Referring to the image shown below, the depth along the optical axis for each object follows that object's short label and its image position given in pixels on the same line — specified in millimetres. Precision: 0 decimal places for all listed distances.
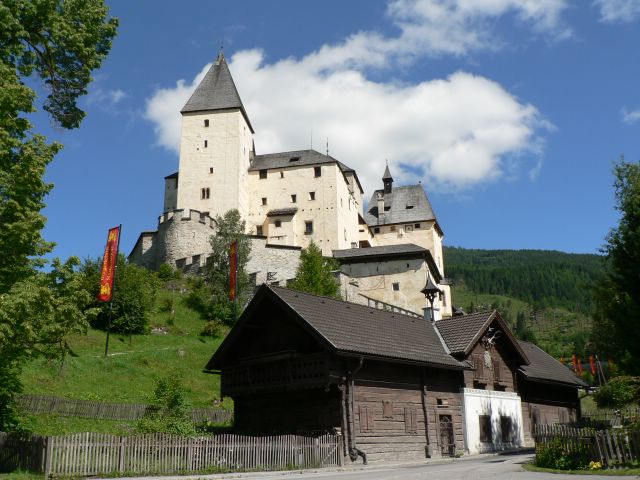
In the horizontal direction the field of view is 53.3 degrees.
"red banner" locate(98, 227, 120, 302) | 44344
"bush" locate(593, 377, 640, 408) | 19314
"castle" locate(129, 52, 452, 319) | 62312
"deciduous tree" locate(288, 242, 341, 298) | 51453
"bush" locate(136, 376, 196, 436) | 21078
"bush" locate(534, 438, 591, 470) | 18172
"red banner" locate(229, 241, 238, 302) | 54125
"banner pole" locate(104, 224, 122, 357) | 39206
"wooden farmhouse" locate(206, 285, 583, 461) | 22953
